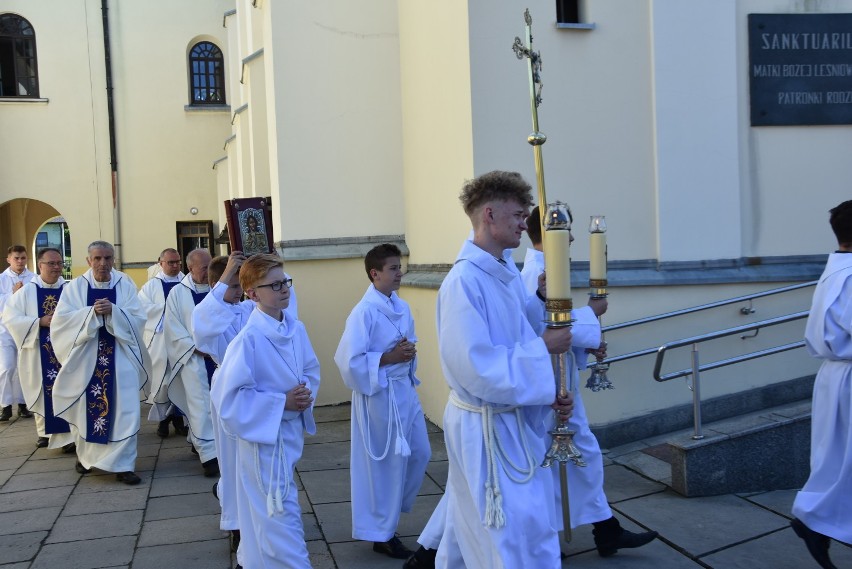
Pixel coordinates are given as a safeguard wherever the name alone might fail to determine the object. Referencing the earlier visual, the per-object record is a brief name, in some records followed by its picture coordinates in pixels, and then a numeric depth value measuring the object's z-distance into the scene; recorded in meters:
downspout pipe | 19.89
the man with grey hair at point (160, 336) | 8.52
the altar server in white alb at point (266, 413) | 3.98
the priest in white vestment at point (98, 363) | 7.16
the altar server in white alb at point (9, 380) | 10.25
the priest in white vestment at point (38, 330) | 8.45
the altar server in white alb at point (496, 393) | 3.24
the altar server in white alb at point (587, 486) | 4.54
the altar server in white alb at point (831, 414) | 4.24
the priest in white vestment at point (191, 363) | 7.21
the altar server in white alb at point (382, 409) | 4.99
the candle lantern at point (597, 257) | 3.81
